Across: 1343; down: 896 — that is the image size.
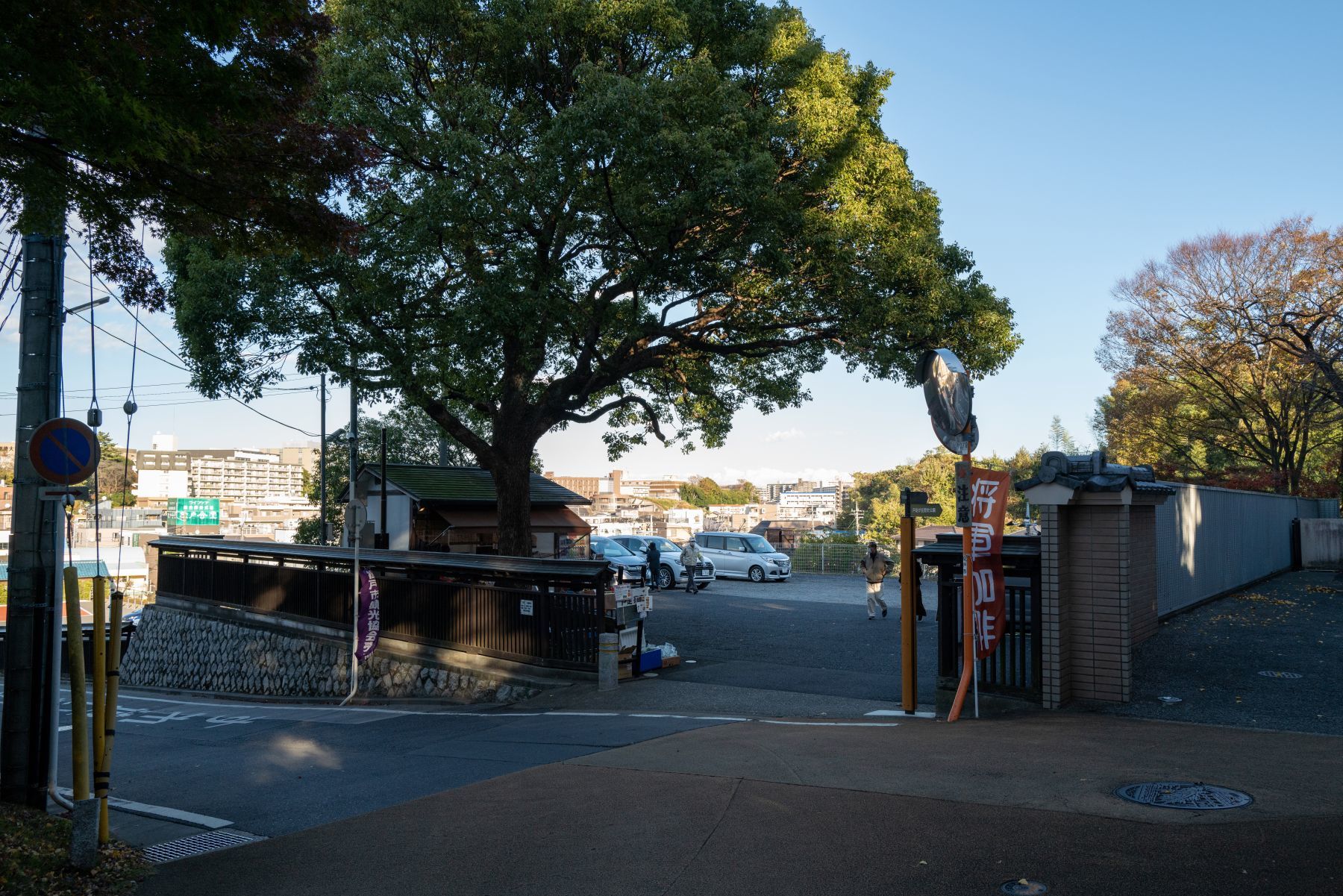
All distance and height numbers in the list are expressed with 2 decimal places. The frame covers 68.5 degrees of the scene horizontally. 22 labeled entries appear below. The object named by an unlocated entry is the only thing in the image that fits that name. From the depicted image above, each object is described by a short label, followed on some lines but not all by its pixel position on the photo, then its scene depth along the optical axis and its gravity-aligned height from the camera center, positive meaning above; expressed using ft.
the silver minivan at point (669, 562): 98.58 -6.69
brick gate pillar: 31.12 -2.61
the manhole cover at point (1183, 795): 19.19 -6.04
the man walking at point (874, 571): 66.08 -5.06
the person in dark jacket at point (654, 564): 97.50 -6.68
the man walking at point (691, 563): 93.50 -6.36
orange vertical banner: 31.55 -1.65
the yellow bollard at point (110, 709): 20.75 -4.55
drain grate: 21.81 -7.99
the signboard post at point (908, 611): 32.61 -3.83
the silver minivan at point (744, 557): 107.45 -6.66
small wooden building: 90.63 -1.44
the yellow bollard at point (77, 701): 20.38 -4.32
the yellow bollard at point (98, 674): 20.35 -3.67
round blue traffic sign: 23.07 +1.12
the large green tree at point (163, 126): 19.31 +8.24
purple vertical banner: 54.29 -6.74
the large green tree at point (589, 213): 54.60 +16.26
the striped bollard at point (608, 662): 43.24 -7.26
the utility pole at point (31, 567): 24.61 -1.75
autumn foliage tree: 98.73 +13.54
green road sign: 226.79 -3.22
